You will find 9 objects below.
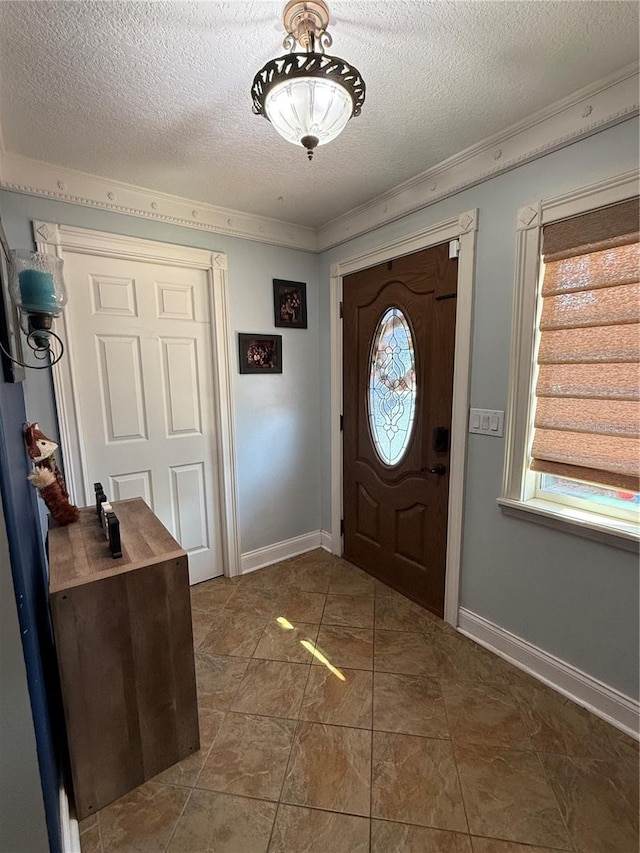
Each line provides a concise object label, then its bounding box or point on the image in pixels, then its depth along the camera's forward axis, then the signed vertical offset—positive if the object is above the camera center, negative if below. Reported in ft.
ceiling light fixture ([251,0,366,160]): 3.33 +2.57
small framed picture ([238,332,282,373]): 8.31 +0.48
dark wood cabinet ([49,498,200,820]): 3.91 -3.07
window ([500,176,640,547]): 4.61 +0.06
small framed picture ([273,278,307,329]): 8.65 +1.62
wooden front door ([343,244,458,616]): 6.72 -0.86
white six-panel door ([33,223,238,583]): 6.79 -0.25
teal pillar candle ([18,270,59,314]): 4.05 +0.92
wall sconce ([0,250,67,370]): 4.06 +0.90
